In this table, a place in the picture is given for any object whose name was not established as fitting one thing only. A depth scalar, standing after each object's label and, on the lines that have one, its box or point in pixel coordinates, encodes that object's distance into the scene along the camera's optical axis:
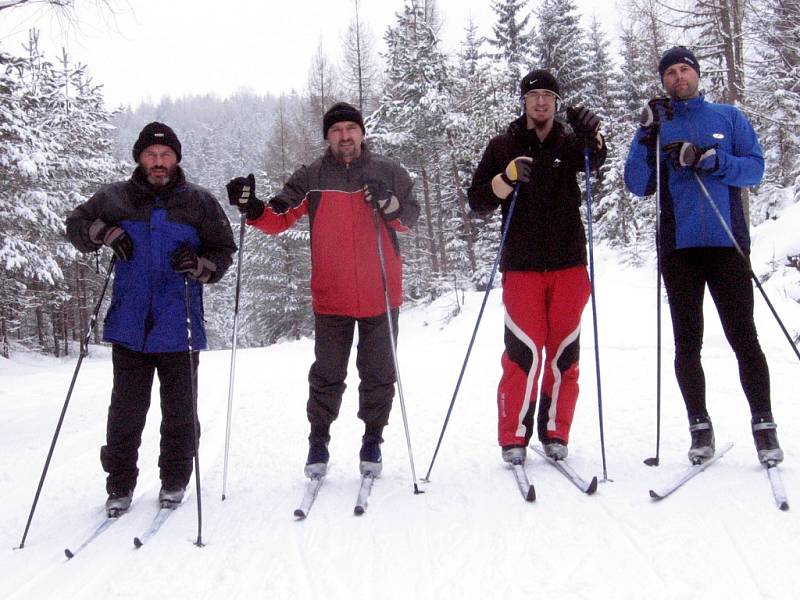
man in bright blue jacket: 3.23
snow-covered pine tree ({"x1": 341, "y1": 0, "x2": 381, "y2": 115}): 24.70
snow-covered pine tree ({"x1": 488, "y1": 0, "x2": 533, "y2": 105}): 25.62
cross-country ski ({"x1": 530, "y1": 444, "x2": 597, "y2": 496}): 2.96
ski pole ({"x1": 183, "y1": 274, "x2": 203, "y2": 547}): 3.31
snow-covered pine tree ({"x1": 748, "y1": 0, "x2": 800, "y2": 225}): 10.41
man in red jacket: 3.61
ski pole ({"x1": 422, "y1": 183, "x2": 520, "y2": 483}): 3.48
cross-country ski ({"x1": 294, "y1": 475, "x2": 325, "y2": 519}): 3.03
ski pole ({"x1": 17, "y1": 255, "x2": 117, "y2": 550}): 3.26
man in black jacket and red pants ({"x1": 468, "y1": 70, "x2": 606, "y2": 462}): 3.49
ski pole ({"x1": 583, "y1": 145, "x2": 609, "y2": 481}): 3.42
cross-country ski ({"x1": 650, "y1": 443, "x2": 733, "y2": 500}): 2.81
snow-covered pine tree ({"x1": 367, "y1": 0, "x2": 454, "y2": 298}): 20.48
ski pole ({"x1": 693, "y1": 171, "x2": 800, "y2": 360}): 3.16
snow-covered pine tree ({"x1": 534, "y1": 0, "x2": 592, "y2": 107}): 24.34
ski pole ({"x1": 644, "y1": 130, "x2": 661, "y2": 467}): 3.36
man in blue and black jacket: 3.35
